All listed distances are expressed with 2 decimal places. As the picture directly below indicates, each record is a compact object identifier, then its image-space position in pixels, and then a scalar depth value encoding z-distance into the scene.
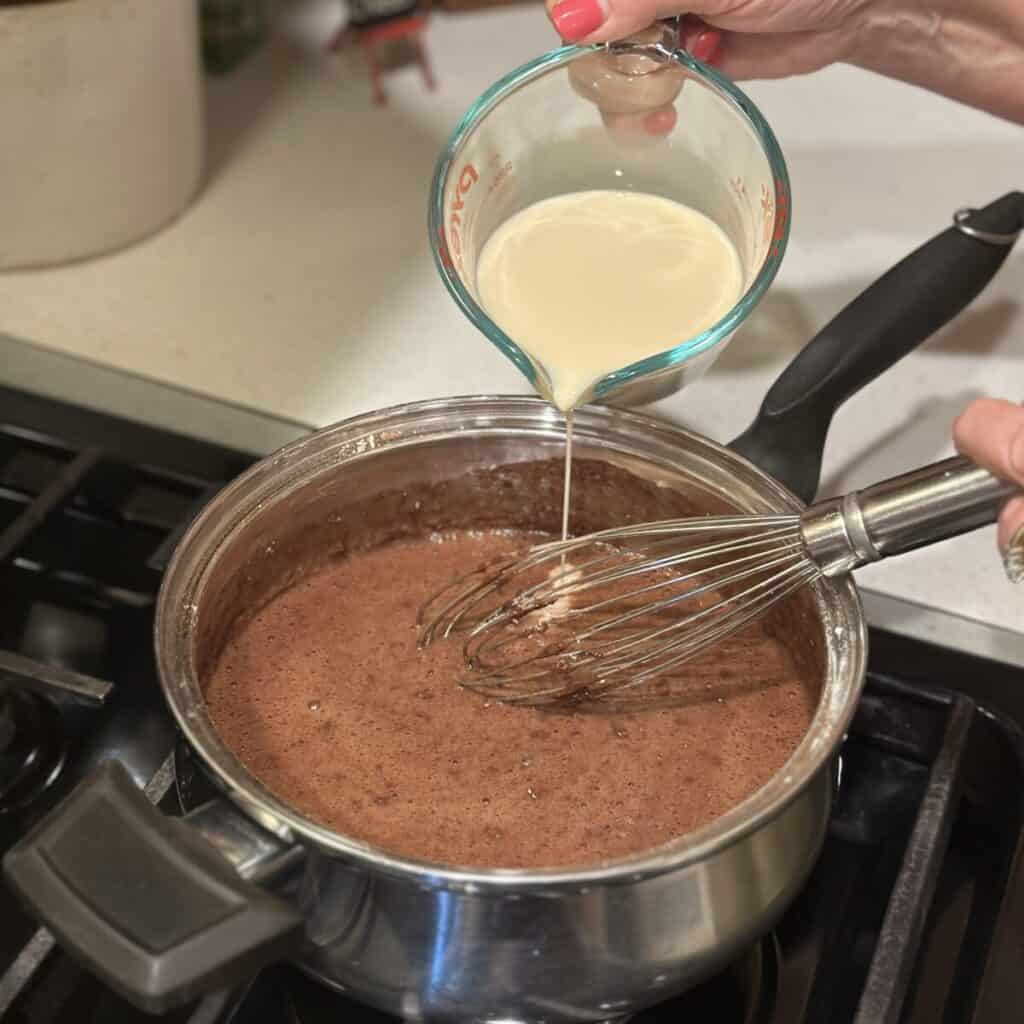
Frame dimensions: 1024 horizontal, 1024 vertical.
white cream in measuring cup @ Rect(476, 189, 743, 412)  0.70
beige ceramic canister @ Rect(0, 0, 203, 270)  0.91
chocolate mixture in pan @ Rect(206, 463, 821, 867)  0.65
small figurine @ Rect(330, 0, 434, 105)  1.18
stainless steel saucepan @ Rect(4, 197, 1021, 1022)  0.49
